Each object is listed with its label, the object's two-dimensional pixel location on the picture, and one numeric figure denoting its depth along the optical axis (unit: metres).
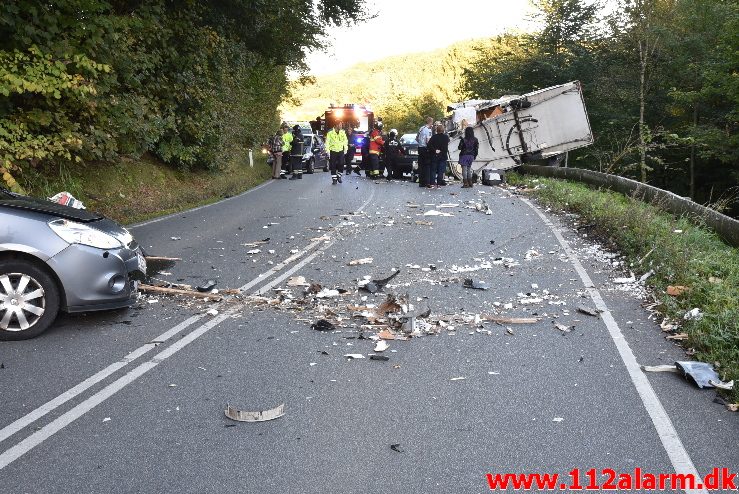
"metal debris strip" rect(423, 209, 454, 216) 15.60
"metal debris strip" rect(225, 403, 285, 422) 4.62
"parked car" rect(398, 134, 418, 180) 27.75
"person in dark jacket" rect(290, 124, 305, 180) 29.28
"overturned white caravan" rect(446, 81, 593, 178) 24.55
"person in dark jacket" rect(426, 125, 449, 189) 22.58
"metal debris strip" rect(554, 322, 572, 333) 6.81
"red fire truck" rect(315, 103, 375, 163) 41.78
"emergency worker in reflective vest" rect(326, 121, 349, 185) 26.30
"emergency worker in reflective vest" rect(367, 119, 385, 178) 28.15
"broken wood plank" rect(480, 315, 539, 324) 7.08
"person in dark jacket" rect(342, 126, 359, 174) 27.66
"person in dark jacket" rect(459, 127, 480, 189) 22.47
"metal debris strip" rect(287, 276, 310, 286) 8.63
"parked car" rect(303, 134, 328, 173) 36.45
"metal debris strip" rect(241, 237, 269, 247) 11.58
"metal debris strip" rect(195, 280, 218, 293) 8.20
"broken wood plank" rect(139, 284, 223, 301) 7.95
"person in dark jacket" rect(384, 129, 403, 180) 27.78
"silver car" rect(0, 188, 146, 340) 6.27
